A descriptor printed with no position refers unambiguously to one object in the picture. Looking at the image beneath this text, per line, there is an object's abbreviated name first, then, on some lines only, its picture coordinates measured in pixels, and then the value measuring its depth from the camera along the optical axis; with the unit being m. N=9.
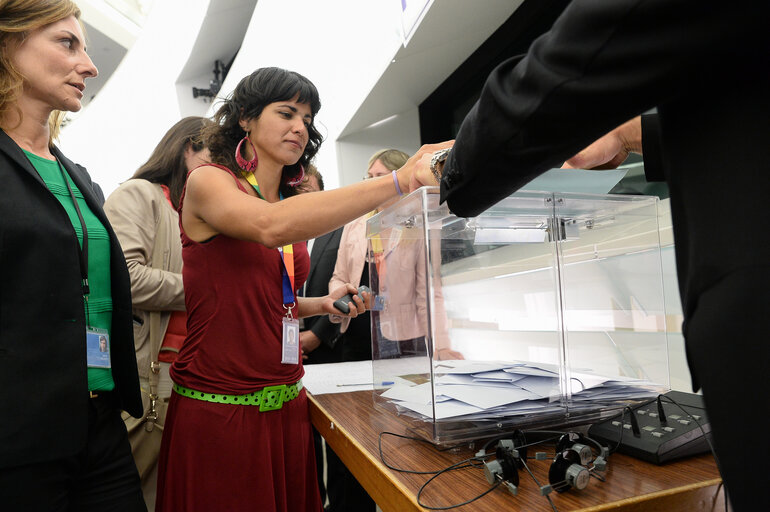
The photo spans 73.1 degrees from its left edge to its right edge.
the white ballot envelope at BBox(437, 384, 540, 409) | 0.76
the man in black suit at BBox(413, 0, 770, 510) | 0.35
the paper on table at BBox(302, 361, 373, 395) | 1.41
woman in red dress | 1.07
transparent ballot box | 0.81
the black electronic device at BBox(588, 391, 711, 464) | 0.69
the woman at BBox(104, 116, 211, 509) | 1.46
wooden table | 0.59
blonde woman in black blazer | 0.88
